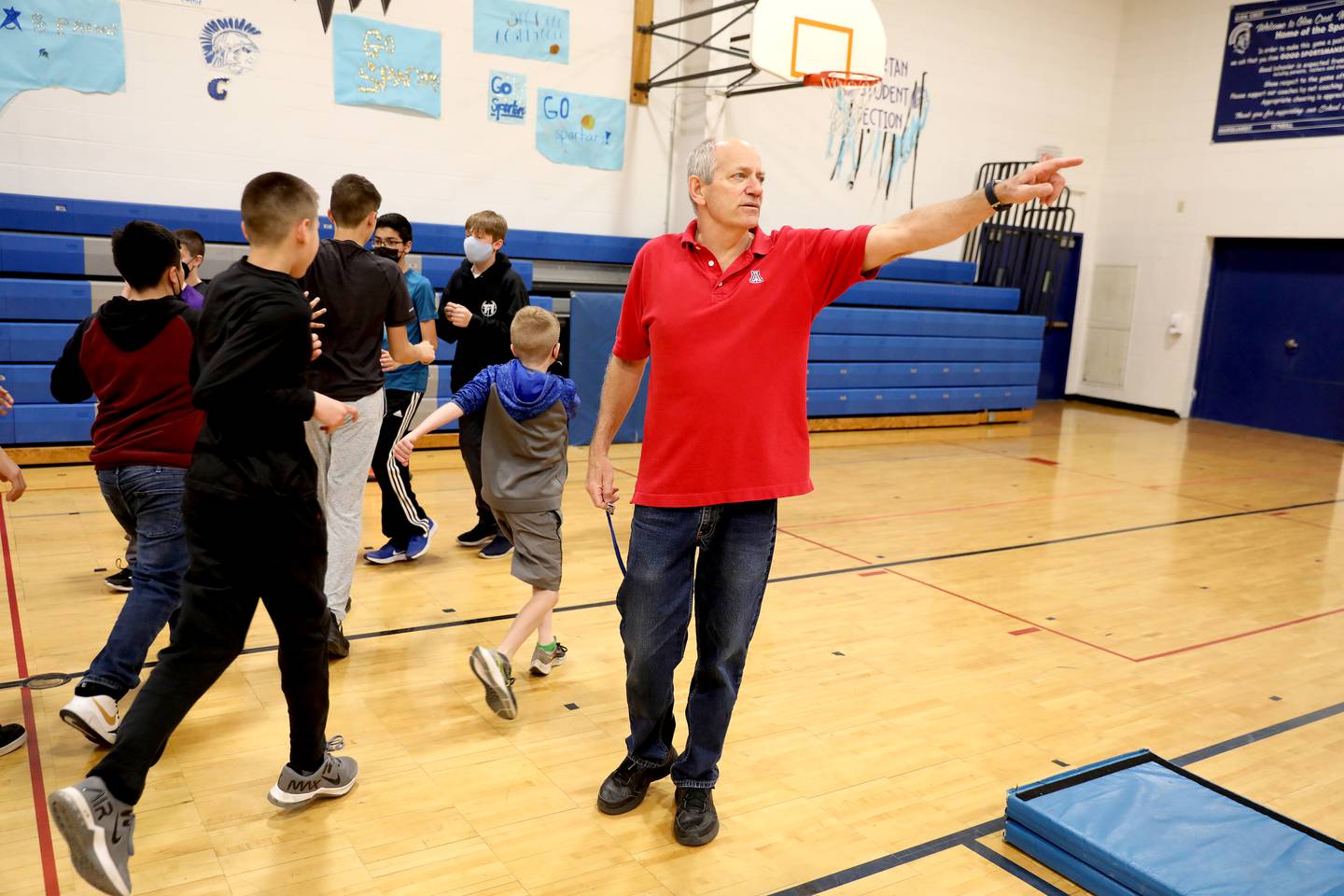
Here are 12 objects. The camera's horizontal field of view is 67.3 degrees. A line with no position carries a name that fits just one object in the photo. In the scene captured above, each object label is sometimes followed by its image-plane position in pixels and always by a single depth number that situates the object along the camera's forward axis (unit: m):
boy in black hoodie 4.43
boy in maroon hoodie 2.63
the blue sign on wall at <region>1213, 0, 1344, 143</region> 10.04
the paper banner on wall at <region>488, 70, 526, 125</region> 7.72
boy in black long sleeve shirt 2.06
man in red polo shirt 2.27
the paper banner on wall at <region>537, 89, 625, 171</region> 7.99
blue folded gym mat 2.23
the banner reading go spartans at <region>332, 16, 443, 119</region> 7.03
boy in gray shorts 3.13
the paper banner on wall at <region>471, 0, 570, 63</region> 7.56
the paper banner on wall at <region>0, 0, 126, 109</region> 5.95
